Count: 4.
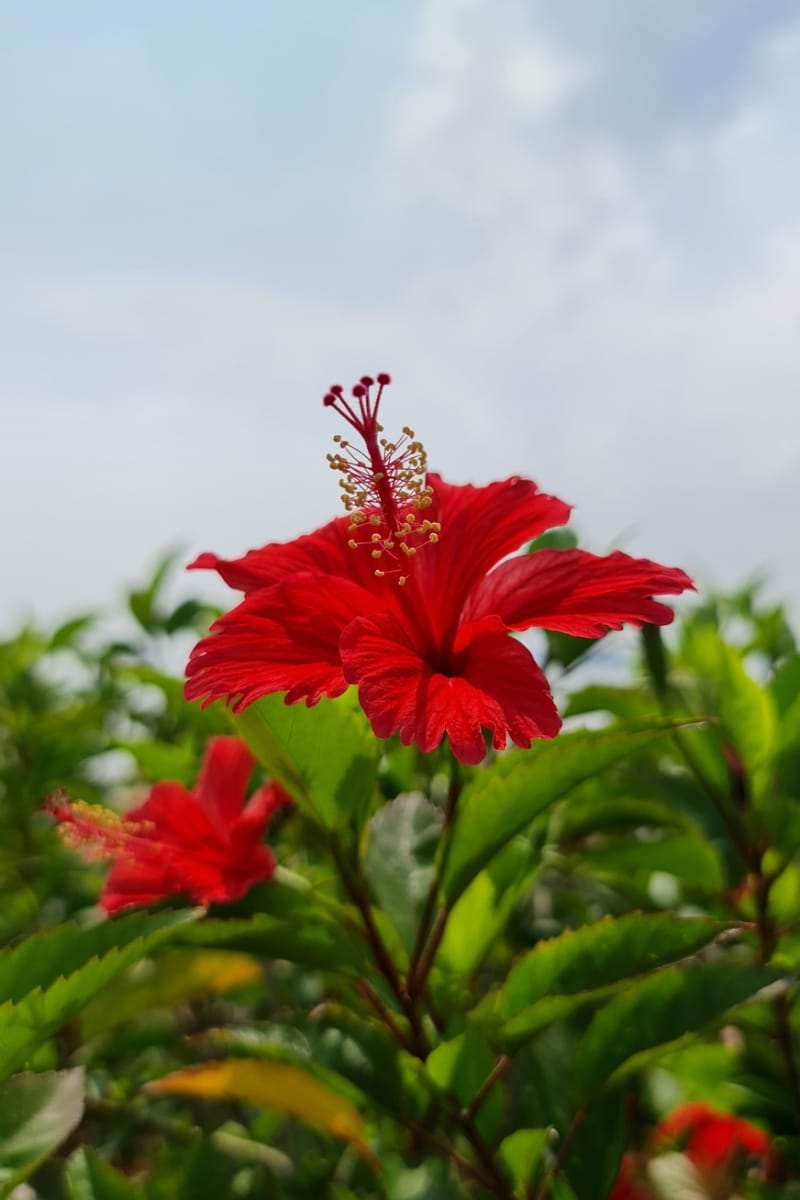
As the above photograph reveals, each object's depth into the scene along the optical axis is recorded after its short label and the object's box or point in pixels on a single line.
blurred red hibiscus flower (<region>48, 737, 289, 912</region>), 0.36
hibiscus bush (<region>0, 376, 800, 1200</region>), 0.31
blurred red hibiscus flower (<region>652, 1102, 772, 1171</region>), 0.43
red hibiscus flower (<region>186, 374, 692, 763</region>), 0.29
